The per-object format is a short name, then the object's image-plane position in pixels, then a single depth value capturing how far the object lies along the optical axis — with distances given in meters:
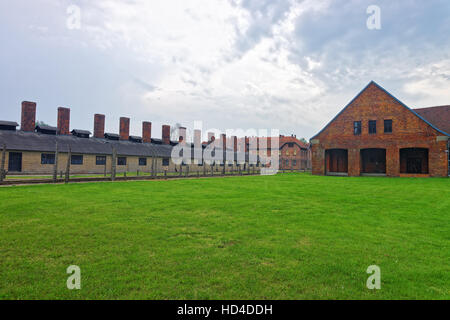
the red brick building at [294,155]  63.53
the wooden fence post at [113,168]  19.62
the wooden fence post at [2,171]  14.82
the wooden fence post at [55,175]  17.02
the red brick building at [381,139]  27.31
